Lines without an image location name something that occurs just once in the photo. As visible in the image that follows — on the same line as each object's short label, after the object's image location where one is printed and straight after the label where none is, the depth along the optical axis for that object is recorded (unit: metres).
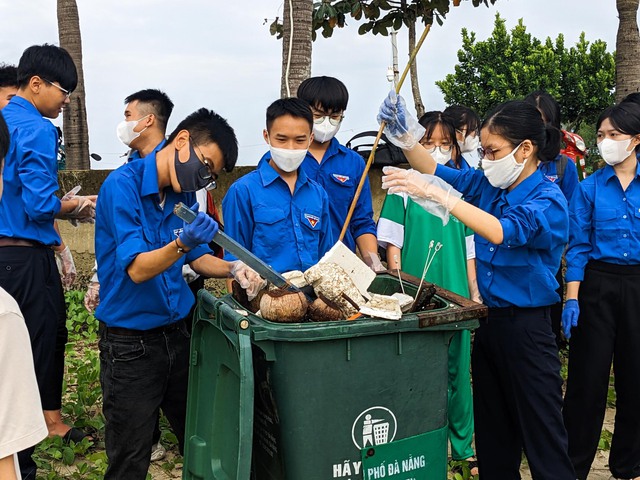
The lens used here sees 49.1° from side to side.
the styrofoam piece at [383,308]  2.25
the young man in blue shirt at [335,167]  3.63
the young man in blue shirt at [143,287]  2.60
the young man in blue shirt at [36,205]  3.21
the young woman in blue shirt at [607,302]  3.50
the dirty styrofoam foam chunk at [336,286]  2.37
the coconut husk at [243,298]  2.54
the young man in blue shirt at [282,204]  3.00
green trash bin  2.19
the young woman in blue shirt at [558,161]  3.88
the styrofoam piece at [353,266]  2.52
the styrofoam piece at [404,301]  2.45
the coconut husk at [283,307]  2.26
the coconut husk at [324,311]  2.32
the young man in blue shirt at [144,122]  3.93
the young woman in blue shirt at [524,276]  2.75
